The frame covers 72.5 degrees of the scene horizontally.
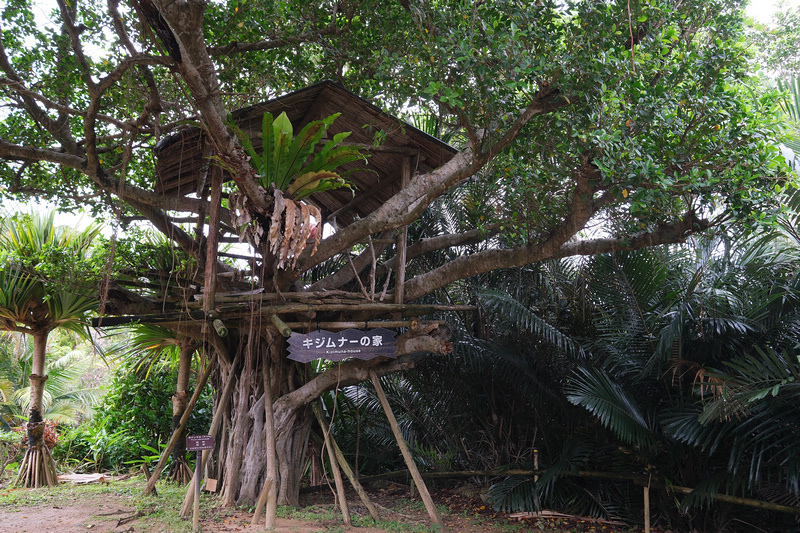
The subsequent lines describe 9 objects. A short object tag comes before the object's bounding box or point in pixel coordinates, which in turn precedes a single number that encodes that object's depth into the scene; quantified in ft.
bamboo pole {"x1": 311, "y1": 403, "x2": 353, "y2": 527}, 18.75
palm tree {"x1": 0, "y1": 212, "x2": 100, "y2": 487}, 20.67
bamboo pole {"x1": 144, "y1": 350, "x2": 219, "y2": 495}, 22.05
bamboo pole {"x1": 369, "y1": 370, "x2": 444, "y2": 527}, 18.89
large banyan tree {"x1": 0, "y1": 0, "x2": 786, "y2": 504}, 15.34
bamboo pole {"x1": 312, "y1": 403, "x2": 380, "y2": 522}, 19.51
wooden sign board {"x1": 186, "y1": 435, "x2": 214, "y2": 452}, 16.97
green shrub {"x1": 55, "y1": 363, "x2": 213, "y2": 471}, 32.83
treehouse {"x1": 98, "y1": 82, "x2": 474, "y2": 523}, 18.45
